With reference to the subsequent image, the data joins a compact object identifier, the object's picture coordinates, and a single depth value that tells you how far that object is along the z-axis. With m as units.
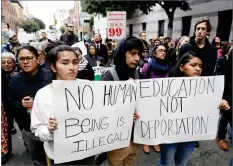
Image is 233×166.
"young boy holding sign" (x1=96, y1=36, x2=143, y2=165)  1.69
